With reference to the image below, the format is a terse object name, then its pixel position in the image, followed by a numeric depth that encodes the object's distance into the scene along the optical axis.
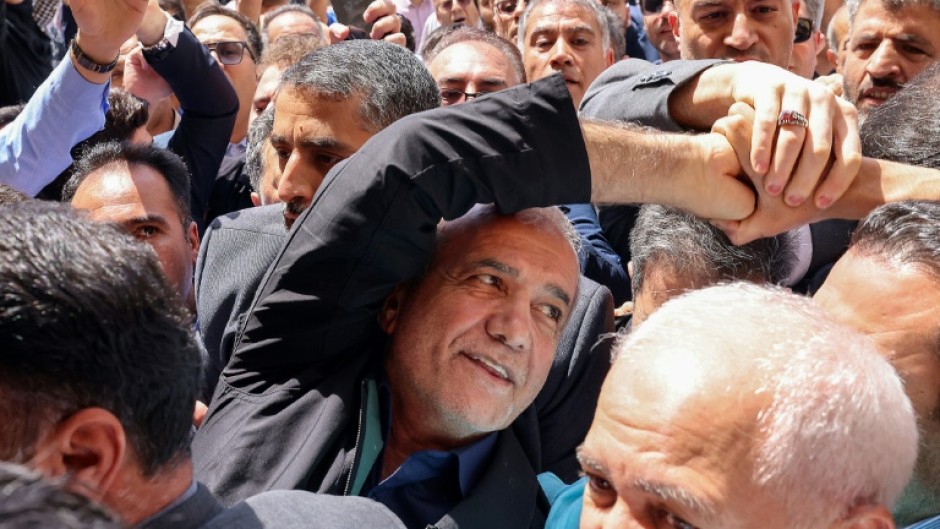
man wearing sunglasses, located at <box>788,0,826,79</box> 3.92
